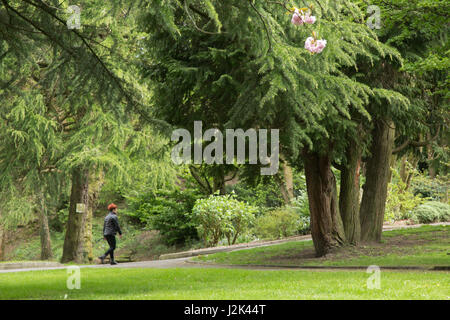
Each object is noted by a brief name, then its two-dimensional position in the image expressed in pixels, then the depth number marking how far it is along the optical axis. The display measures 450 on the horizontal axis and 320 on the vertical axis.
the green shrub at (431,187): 30.83
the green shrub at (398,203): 24.98
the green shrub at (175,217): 24.14
